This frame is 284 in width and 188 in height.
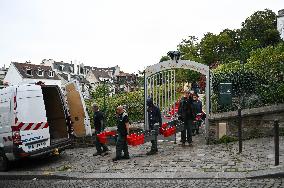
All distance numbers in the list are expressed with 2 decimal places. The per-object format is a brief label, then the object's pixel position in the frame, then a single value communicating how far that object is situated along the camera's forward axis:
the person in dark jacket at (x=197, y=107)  13.76
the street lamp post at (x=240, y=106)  10.10
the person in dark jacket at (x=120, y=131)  10.61
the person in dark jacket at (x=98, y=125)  11.77
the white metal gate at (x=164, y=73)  12.56
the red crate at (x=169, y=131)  11.55
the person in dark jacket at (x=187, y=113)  11.80
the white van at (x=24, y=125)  10.12
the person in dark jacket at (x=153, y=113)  11.84
